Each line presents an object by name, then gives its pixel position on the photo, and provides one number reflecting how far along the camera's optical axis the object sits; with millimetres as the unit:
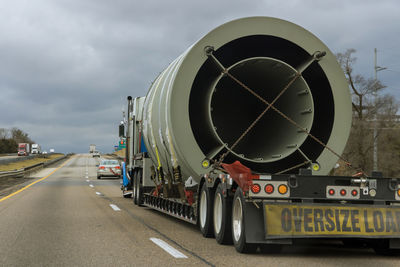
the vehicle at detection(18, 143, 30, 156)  113188
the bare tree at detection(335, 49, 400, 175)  41125
